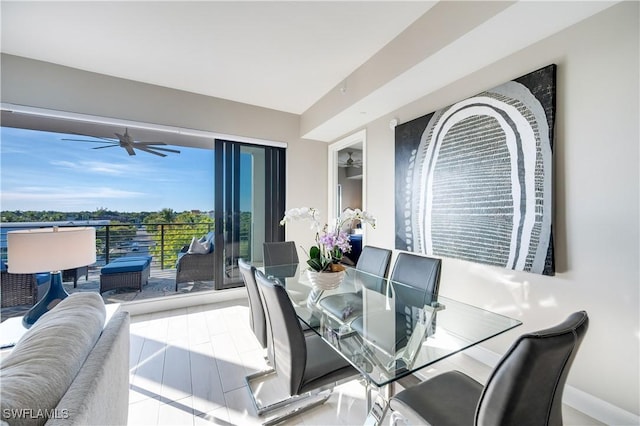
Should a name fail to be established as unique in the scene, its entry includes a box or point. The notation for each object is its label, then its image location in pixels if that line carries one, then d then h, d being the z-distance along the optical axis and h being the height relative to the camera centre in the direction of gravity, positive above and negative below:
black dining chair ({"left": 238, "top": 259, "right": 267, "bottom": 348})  1.57 -0.61
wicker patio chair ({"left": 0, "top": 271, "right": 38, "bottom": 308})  2.80 -0.81
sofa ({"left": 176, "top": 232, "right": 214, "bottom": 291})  4.02 -0.82
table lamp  1.64 -0.25
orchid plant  1.93 -0.20
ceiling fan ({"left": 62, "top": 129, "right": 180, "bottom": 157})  3.49 +0.99
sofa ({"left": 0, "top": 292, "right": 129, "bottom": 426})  0.64 -0.47
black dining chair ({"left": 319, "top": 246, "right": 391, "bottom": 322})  1.74 -0.60
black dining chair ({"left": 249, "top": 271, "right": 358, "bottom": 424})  1.21 -0.72
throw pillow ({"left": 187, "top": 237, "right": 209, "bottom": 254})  4.48 -0.58
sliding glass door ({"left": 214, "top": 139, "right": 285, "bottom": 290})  3.66 +0.16
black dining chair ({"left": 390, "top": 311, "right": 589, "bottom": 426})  0.74 -0.49
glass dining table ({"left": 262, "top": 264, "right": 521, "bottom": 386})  1.20 -0.65
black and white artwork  1.78 +0.29
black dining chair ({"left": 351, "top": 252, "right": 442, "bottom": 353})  1.48 -0.59
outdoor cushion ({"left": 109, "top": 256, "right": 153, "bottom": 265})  4.21 -0.73
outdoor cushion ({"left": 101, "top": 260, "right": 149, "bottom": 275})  3.65 -0.75
